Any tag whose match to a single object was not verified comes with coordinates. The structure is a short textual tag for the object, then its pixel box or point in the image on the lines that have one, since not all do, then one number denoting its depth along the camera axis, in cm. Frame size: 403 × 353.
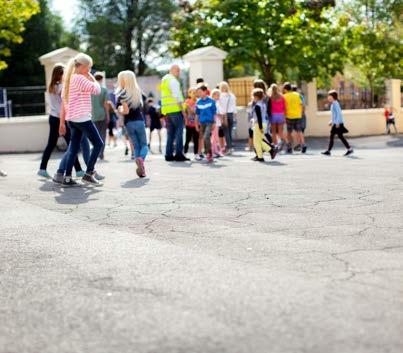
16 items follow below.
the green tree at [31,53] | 5850
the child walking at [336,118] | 1792
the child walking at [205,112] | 1622
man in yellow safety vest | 1528
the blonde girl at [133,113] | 1258
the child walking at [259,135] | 1582
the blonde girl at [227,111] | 1864
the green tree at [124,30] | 7056
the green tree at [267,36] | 3056
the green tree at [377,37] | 3394
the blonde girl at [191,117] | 1788
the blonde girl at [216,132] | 1794
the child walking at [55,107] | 1222
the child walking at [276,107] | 1880
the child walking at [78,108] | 1114
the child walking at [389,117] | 3098
